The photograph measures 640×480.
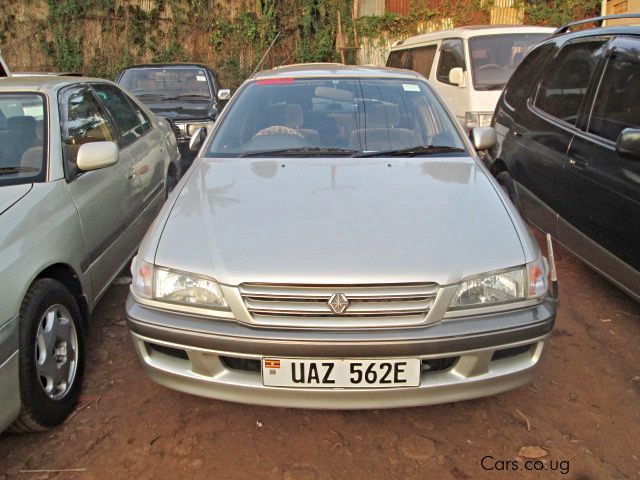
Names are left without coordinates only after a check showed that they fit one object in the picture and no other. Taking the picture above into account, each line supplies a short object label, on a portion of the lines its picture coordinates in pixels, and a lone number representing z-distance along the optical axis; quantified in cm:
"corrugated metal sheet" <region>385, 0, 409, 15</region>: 1623
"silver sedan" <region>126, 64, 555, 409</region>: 215
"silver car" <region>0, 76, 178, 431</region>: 231
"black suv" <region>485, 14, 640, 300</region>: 319
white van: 718
